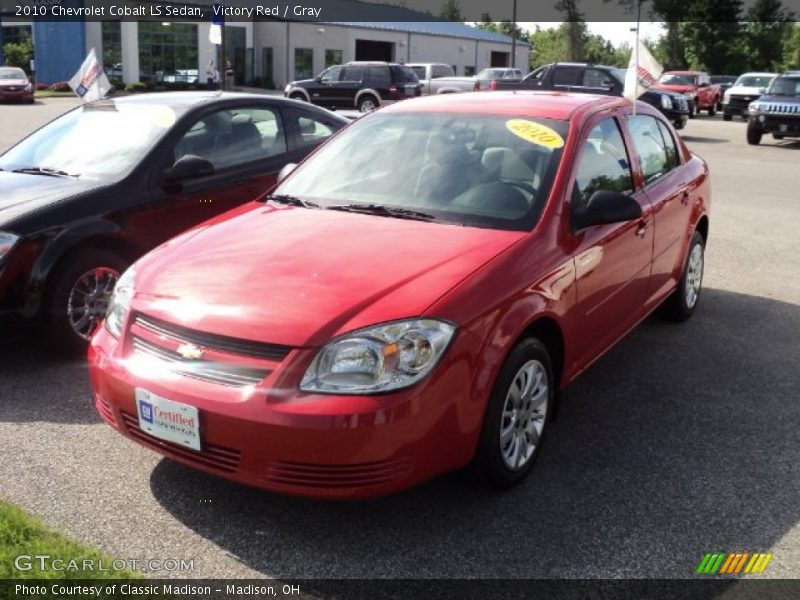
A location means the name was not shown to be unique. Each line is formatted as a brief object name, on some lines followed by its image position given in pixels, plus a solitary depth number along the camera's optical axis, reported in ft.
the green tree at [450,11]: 325.62
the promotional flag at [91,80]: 31.24
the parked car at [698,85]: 111.16
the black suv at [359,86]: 93.76
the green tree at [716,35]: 198.18
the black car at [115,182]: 16.22
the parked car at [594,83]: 70.64
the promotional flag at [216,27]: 68.39
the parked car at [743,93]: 101.30
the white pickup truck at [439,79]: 101.56
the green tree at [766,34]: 203.82
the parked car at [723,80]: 136.26
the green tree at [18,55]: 158.30
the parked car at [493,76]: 96.60
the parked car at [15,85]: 107.65
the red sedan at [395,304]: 9.92
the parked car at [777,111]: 65.62
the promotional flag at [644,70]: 24.10
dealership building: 149.38
